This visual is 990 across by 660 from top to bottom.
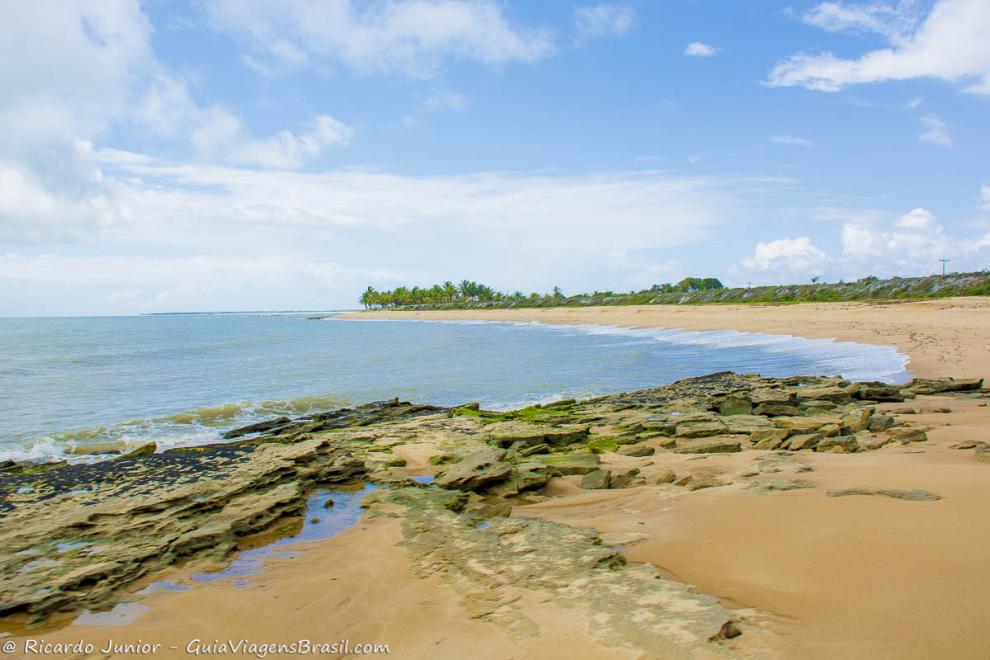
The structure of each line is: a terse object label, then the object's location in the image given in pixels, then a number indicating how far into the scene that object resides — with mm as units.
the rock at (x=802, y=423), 9758
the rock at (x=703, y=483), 6768
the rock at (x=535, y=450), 9477
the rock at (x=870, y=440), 8227
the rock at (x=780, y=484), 6160
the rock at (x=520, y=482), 7250
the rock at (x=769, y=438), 8891
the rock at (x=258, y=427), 13805
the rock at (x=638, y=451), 9234
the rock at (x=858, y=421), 9445
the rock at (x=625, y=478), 7344
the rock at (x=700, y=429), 10000
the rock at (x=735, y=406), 11906
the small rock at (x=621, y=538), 5219
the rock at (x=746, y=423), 10148
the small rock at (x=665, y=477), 7219
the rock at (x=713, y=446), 8836
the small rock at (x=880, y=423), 9281
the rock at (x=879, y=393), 12500
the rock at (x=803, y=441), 8469
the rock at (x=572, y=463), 8097
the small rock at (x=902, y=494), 5367
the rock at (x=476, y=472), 7438
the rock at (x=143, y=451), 11304
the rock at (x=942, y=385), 13188
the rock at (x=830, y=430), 9188
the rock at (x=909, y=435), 8352
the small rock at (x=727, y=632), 3406
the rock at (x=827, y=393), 12635
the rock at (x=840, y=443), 8109
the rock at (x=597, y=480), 7340
